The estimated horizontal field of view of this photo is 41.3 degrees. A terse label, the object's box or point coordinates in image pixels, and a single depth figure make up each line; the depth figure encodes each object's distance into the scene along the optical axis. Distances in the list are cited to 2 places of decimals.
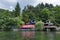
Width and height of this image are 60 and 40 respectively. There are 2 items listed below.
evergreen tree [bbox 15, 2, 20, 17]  33.55
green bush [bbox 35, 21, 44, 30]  24.86
